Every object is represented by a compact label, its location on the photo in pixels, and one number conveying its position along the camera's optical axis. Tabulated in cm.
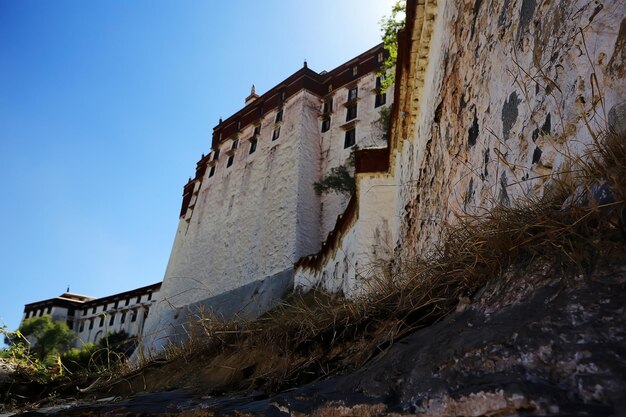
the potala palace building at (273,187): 2241
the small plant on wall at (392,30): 1216
